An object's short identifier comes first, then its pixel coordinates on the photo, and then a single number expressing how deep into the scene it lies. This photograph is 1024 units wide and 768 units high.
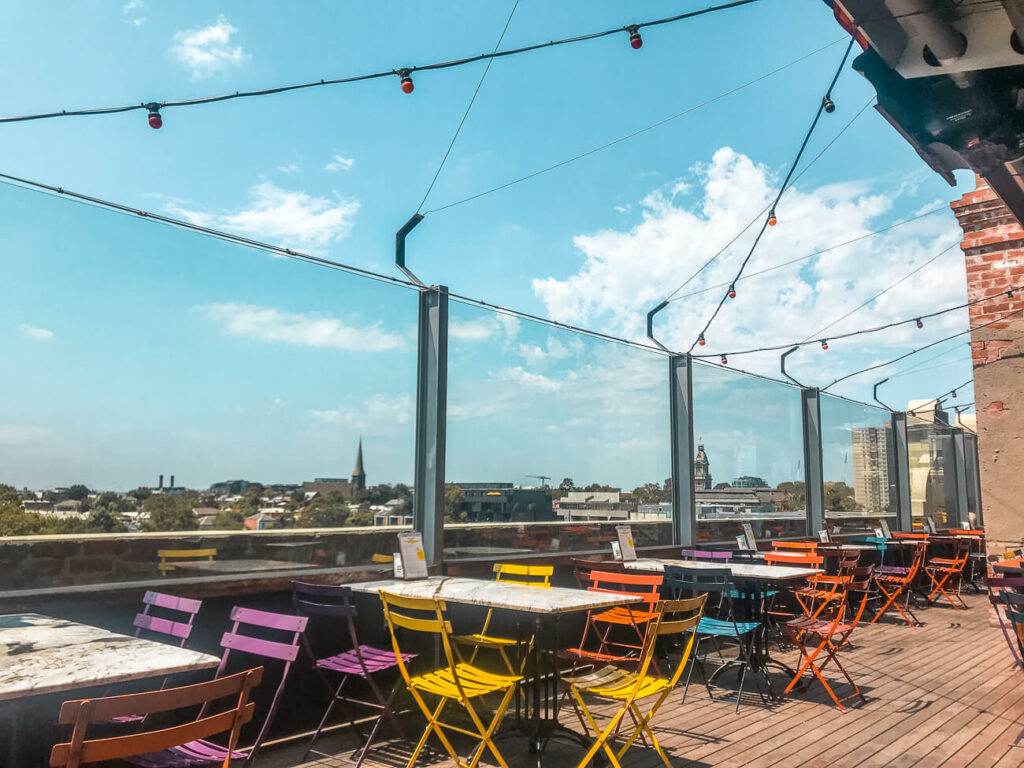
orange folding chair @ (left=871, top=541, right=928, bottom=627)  7.89
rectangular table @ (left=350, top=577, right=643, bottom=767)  3.44
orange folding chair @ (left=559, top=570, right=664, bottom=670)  3.95
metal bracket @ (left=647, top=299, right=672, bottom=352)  7.42
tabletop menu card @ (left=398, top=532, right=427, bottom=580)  4.68
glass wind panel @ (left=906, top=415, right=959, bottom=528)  11.54
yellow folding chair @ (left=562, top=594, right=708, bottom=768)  3.24
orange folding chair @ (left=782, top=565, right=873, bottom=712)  4.66
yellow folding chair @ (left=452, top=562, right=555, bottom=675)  4.00
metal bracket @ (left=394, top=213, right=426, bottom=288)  5.20
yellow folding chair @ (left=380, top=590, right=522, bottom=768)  3.19
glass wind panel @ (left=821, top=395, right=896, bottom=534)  9.91
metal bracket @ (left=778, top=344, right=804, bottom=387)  9.18
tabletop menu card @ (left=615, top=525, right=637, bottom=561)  6.28
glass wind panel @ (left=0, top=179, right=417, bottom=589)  3.51
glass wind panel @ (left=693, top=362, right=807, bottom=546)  7.89
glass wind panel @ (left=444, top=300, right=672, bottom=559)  5.47
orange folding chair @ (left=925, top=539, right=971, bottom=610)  9.07
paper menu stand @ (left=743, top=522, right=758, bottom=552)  7.67
